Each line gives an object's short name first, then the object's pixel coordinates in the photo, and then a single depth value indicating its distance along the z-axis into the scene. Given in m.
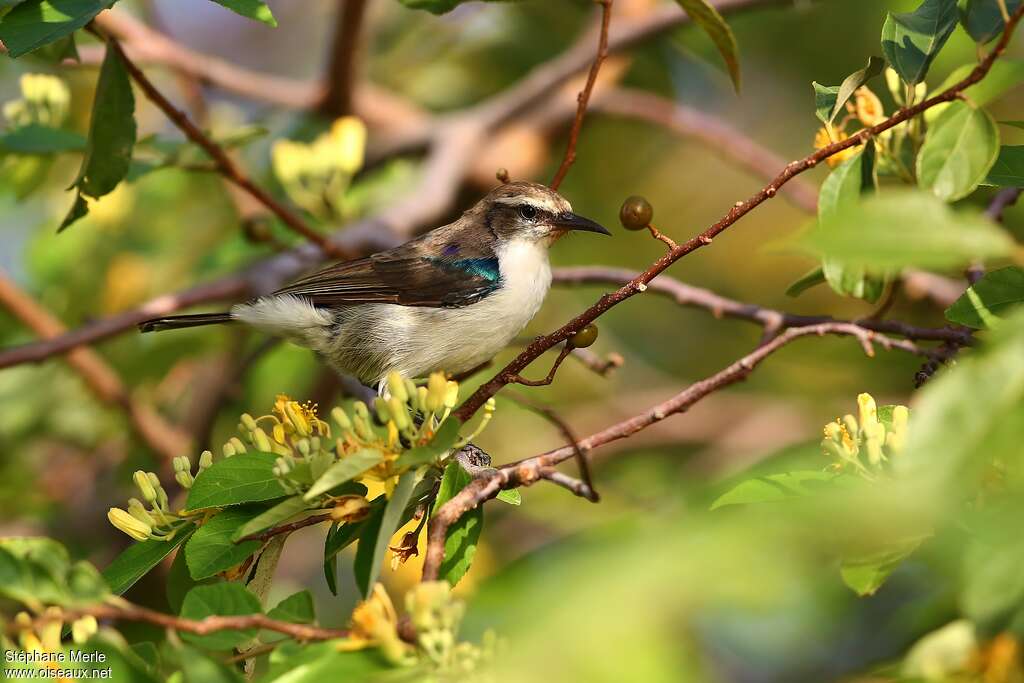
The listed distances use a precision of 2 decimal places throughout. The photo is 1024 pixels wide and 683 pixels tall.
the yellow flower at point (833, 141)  6.10
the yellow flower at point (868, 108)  6.59
